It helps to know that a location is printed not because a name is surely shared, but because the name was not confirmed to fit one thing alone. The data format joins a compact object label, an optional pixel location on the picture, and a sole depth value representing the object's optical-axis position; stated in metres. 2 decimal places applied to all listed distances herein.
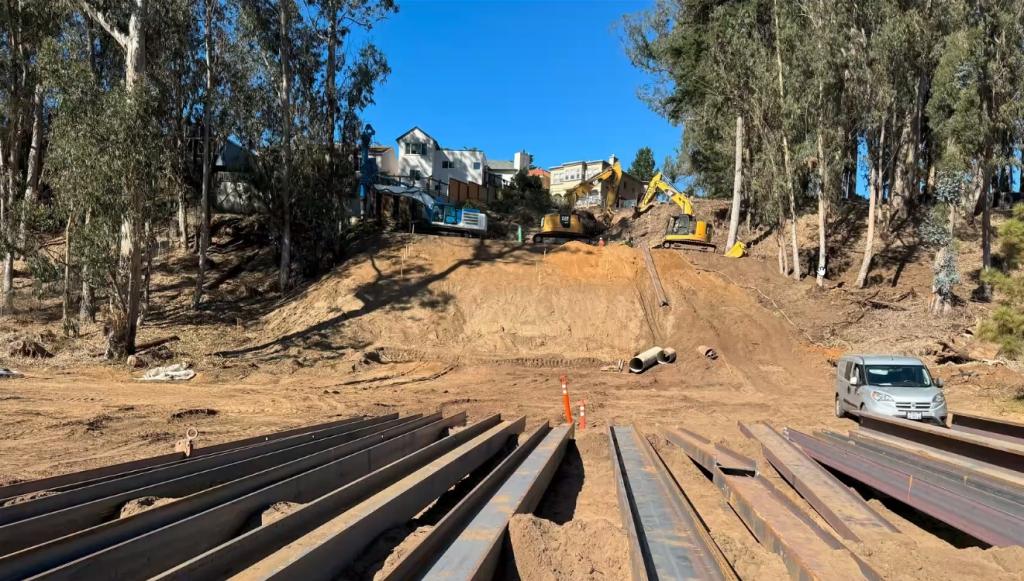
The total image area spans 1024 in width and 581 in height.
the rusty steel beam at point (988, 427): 9.22
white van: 12.91
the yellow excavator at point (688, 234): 32.81
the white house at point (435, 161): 63.31
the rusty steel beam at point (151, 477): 4.41
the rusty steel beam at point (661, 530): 4.18
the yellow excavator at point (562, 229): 34.00
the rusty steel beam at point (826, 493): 5.92
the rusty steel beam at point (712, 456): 8.56
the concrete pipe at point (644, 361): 22.33
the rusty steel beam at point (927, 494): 5.29
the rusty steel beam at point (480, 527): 3.83
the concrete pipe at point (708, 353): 23.41
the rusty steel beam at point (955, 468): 5.93
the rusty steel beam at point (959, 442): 7.28
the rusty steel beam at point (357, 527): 3.44
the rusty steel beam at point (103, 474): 5.23
